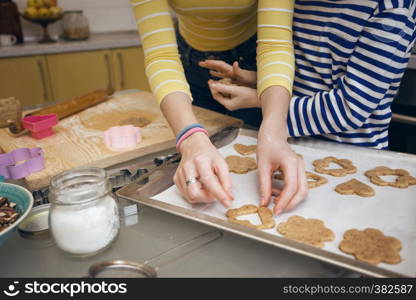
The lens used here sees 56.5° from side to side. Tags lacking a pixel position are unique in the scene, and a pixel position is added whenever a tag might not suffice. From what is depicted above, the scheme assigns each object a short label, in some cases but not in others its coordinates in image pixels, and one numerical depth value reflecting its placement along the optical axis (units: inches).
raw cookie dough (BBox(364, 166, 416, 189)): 34.0
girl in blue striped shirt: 35.0
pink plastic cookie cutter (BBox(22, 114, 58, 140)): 44.5
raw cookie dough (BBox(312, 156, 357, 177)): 36.5
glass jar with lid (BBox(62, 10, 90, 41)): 106.1
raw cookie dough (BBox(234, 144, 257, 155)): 41.7
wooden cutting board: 39.4
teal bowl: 25.6
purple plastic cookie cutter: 35.5
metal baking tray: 24.3
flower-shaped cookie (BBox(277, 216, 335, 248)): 26.6
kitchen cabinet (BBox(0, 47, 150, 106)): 98.4
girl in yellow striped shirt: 30.4
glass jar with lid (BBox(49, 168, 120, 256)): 24.8
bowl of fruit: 102.0
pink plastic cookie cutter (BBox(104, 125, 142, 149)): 42.1
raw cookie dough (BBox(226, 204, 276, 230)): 28.7
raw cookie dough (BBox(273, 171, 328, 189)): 34.5
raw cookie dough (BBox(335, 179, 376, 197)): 32.8
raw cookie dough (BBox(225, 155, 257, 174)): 37.9
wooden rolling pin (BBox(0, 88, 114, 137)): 46.4
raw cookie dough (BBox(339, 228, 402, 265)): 24.6
